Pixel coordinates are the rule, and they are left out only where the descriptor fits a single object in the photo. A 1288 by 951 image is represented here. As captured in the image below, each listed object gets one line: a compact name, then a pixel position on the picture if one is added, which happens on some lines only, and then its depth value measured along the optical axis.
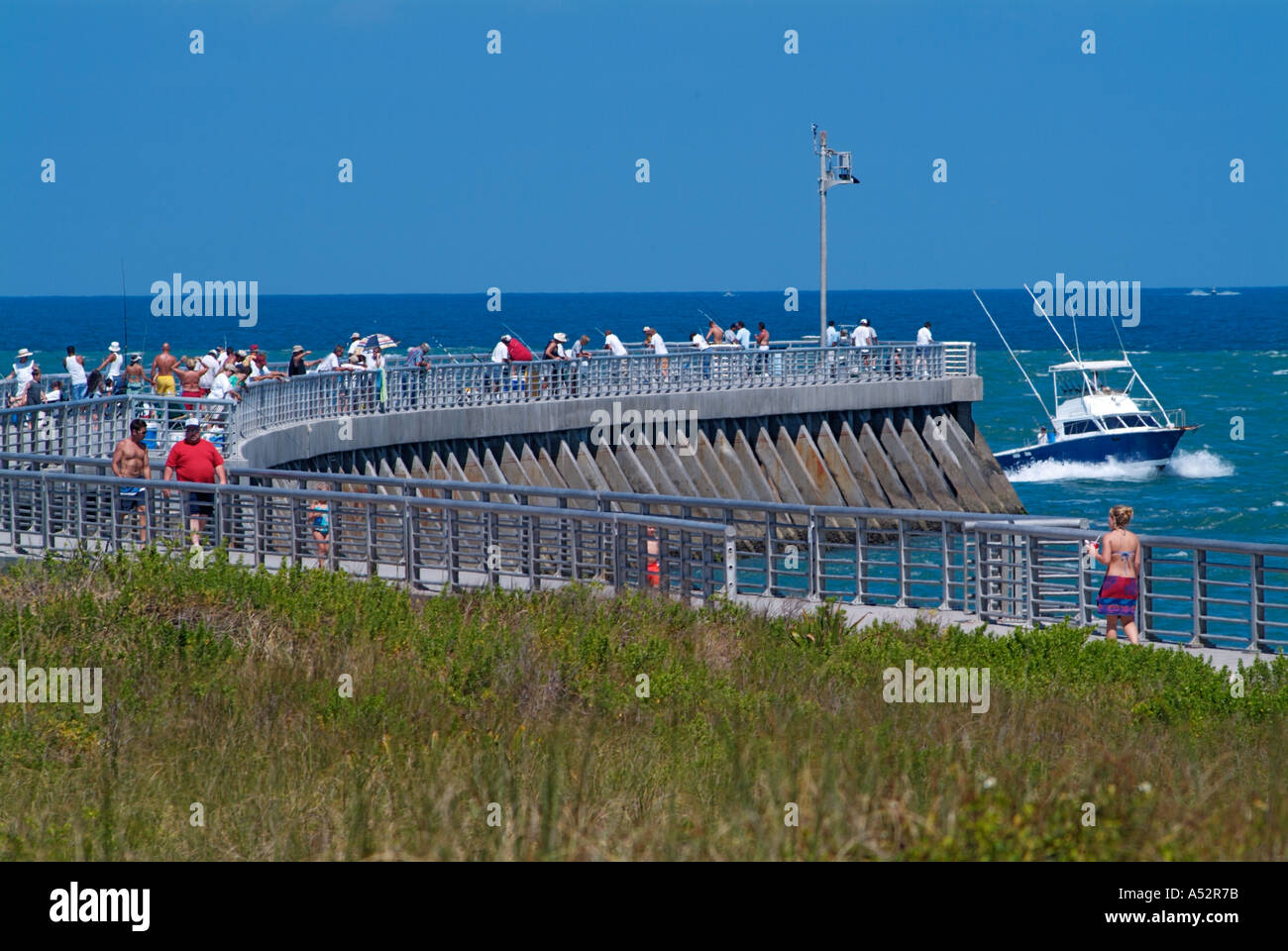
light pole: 40.16
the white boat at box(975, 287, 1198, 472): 52.65
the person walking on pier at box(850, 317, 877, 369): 43.81
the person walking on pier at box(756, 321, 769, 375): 41.12
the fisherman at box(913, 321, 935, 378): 44.81
